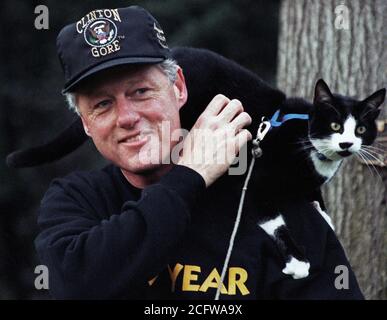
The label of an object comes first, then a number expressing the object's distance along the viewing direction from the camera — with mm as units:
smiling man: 2507
